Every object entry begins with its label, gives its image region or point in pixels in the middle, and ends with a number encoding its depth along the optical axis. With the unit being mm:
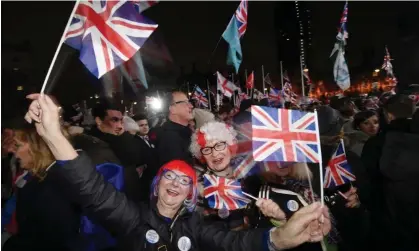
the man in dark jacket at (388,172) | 3596
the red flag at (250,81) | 13895
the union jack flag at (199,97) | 11594
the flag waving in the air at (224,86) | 11846
